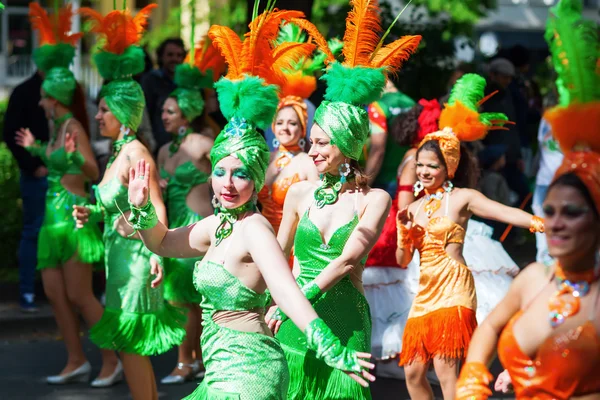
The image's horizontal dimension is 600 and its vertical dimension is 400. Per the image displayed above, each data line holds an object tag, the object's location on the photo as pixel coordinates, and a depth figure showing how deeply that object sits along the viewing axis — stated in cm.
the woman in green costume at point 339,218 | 471
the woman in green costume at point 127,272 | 585
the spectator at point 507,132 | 954
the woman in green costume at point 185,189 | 692
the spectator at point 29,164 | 851
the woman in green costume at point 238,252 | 391
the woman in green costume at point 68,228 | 675
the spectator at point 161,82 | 910
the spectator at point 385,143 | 769
